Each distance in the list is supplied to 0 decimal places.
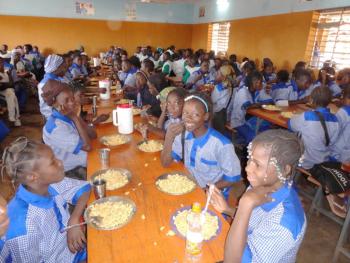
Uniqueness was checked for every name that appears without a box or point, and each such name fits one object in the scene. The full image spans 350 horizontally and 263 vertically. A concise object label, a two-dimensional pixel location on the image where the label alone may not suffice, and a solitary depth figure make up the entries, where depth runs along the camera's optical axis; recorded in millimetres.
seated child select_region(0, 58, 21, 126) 5820
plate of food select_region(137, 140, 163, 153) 2453
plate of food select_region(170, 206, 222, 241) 1378
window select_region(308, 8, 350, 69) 5840
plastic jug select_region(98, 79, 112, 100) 4520
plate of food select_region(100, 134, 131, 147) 2582
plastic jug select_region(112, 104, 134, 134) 2818
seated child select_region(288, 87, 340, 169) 3115
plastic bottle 1203
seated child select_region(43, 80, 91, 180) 2402
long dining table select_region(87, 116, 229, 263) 1245
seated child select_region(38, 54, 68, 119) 4355
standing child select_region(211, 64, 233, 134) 4590
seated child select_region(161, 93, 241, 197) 2066
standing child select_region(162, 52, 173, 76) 8484
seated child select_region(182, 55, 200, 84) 7455
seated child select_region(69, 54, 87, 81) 6807
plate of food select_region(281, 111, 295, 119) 3838
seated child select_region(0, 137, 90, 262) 1346
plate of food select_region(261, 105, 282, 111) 4182
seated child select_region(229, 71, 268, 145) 4273
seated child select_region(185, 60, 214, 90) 6918
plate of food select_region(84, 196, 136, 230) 1437
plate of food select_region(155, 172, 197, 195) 1763
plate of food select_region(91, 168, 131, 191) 1831
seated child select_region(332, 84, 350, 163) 3324
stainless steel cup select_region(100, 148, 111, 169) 2115
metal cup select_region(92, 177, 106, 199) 1670
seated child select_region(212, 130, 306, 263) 1181
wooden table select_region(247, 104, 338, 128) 3679
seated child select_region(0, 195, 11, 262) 1004
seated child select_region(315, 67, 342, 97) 5371
